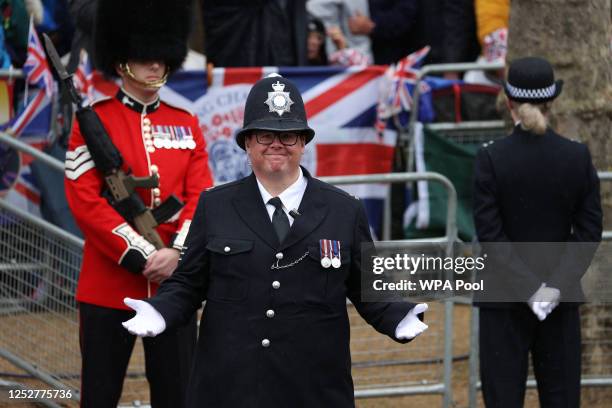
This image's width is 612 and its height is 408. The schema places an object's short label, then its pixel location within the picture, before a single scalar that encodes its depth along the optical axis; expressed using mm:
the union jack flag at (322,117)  19687
